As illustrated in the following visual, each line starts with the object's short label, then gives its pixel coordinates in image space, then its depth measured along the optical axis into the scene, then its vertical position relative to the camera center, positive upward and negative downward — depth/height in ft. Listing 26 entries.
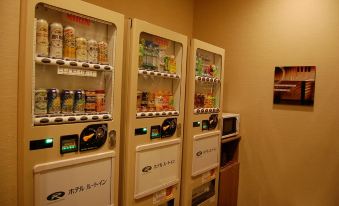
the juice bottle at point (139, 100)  6.22 -0.17
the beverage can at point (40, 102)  4.27 -0.21
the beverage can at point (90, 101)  5.06 -0.20
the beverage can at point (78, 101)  4.89 -0.20
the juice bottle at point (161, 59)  6.80 +0.99
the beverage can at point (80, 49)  4.81 +0.85
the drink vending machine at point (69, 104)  3.98 -0.25
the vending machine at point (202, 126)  7.19 -0.97
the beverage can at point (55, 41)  4.48 +0.91
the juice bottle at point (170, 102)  6.97 -0.22
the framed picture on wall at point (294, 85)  8.16 +0.47
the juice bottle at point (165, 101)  6.76 -0.20
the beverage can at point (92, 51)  5.02 +0.85
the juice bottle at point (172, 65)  6.80 +0.82
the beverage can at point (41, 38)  4.26 +0.91
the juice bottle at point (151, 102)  6.49 -0.22
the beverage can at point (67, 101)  4.74 -0.20
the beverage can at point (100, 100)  5.19 -0.17
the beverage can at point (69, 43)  4.68 +0.93
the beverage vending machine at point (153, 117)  5.52 -0.57
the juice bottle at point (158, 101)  6.60 -0.19
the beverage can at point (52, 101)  4.53 -0.20
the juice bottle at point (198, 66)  7.54 +0.92
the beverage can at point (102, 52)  5.14 +0.85
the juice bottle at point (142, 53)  6.01 +1.02
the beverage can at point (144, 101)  6.35 -0.20
